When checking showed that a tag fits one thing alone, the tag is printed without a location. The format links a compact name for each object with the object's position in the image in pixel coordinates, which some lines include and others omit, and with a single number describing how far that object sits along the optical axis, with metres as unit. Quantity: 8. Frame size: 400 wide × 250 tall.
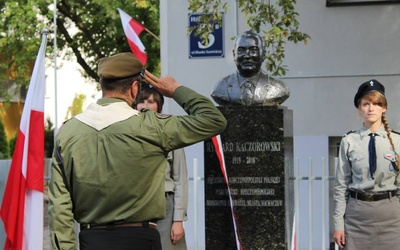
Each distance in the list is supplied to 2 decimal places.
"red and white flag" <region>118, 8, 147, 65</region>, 14.55
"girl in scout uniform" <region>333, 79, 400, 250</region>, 6.62
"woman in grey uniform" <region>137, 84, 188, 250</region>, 6.95
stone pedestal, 7.13
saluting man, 4.35
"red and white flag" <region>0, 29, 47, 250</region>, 8.21
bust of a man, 7.30
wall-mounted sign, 12.09
